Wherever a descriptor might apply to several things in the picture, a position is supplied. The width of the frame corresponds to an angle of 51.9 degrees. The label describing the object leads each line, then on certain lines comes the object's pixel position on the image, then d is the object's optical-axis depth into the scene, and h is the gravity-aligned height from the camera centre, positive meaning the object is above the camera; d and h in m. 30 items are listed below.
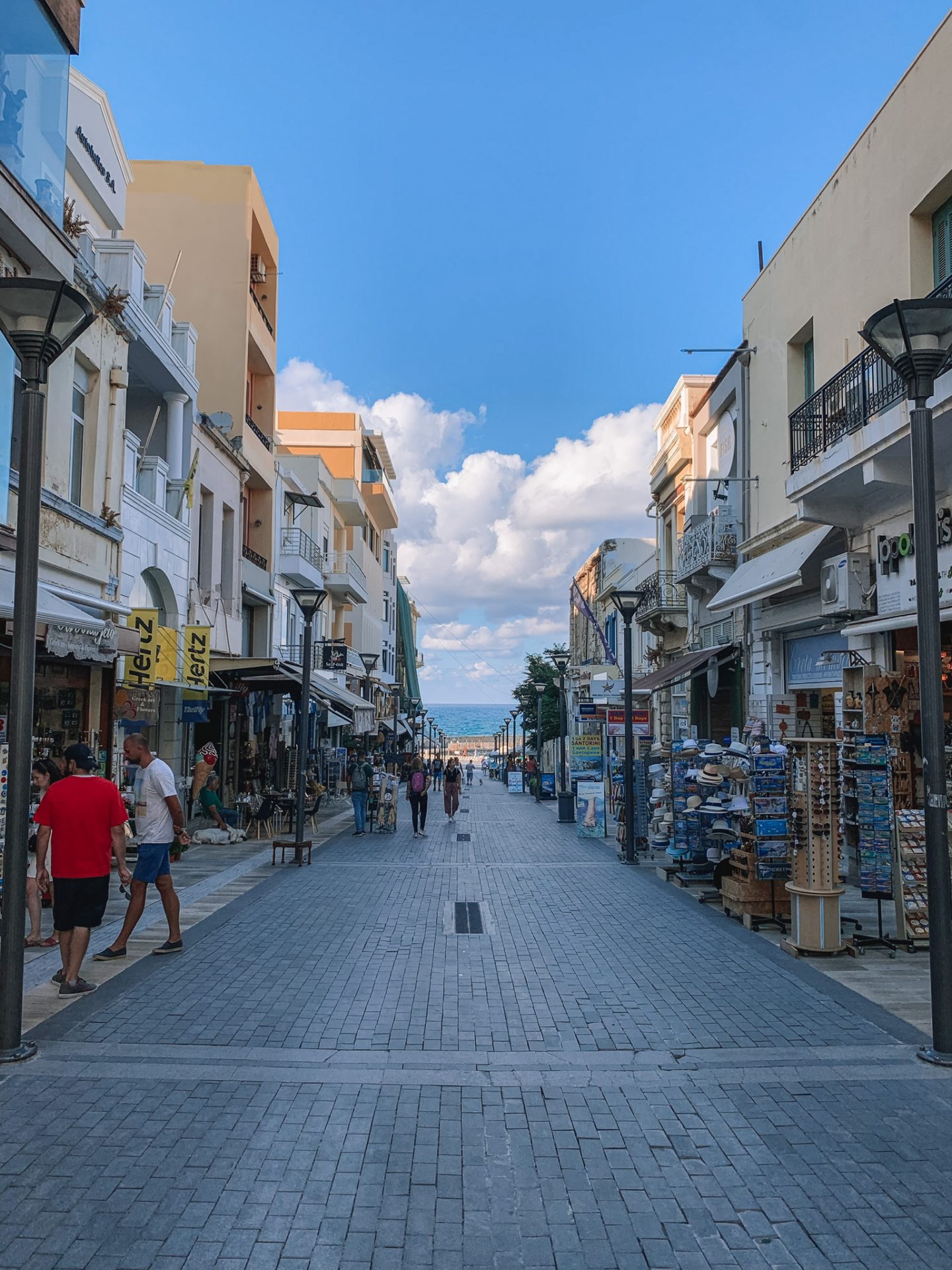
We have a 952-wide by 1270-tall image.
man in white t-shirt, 8.14 -0.80
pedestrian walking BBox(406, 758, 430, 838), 20.39 -1.37
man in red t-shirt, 6.95 -0.90
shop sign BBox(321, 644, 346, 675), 26.86 +2.01
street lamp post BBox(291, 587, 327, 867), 15.02 +0.59
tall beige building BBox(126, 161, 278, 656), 24.11 +11.76
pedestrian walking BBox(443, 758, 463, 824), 24.00 -1.44
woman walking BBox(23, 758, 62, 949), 8.66 -1.45
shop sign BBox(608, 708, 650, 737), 20.34 +0.18
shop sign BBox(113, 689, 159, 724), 15.27 +0.40
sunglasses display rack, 8.45 -1.14
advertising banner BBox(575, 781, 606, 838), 19.72 -1.56
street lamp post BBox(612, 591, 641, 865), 15.36 +0.10
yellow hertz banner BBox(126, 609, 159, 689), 15.43 +1.23
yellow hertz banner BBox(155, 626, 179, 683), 15.99 +1.22
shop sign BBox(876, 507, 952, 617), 10.96 +2.08
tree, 61.59 +2.42
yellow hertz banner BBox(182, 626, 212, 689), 17.02 +1.31
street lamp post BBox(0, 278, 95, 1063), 5.65 +0.97
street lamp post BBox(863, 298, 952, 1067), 5.74 +0.96
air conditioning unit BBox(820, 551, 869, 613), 13.08 +2.01
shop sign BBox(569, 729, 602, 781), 25.62 -0.57
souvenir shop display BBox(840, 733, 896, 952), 9.16 -0.78
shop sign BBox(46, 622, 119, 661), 10.29 +0.97
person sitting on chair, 18.11 -1.46
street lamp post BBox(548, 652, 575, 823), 23.92 -1.53
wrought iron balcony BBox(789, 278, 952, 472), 11.35 +4.25
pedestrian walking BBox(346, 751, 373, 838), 20.28 -1.22
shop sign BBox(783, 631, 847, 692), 15.08 +1.16
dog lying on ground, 17.56 -1.92
